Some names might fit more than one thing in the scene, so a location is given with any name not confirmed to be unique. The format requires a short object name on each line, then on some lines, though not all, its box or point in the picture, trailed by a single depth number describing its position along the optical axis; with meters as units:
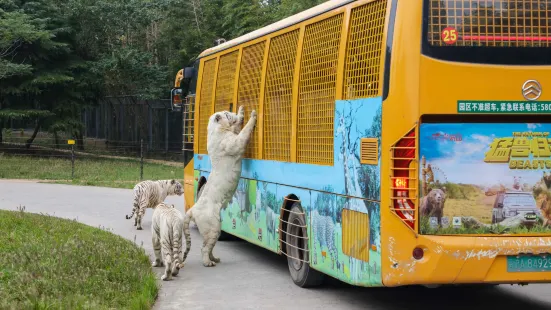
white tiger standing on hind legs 12.88
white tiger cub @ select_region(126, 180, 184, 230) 17.89
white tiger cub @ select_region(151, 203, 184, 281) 11.77
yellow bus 8.30
